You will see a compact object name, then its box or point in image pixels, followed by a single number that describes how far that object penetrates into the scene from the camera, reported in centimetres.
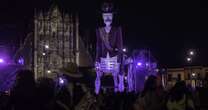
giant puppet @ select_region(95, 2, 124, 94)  3816
